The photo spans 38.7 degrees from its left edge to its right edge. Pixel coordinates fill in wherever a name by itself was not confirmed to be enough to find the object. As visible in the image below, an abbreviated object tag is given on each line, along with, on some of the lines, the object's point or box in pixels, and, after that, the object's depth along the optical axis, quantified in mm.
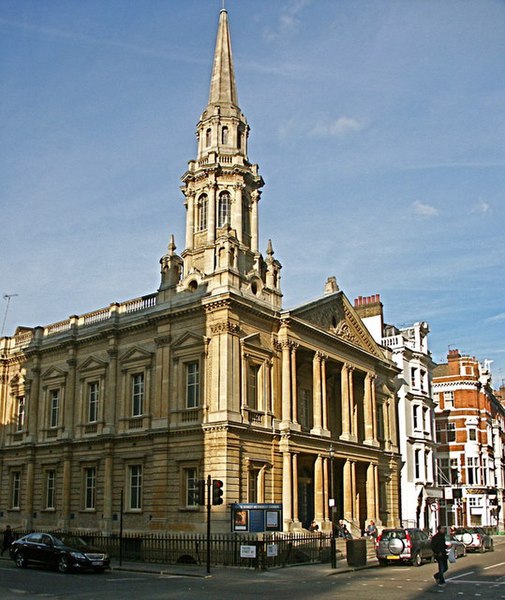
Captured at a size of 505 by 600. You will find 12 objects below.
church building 37781
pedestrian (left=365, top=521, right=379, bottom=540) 42562
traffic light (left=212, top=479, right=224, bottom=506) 27141
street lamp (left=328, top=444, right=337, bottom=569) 30531
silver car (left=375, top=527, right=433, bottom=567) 31719
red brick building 66312
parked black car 28109
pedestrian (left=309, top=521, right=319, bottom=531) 38806
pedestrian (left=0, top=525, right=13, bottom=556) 38750
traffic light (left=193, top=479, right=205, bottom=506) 27373
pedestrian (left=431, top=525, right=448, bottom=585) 23438
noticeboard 31781
